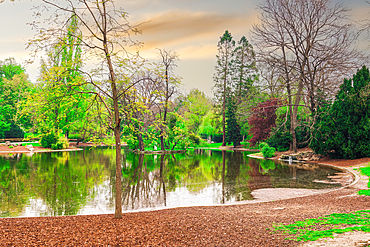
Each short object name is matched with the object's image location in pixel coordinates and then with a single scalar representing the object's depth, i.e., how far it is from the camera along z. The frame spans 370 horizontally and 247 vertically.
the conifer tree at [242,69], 49.44
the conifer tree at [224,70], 49.66
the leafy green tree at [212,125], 48.88
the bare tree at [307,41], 23.58
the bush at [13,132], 41.58
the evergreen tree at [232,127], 44.38
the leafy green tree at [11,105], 41.47
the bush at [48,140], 34.72
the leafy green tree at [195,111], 55.03
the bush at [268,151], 27.47
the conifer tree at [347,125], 18.47
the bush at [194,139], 34.83
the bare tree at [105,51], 6.51
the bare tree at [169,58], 30.67
